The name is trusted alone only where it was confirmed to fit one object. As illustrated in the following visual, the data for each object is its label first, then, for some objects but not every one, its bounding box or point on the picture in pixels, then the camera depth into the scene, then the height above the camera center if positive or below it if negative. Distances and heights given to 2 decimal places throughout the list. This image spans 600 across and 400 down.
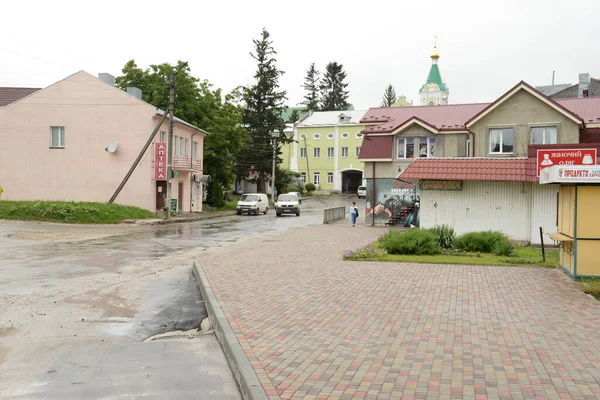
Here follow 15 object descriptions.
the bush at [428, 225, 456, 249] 19.02 -1.56
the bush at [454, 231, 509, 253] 18.68 -1.66
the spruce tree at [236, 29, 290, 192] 64.88 +7.99
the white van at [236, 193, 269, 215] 47.69 -1.29
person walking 34.75 -1.41
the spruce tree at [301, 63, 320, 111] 102.38 +18.77
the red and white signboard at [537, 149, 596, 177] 23.61 +1.53
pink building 38.28 +2.94
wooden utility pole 34.88 +2.91
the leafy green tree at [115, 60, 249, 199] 47.94 +7.10
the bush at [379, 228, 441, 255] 17.50 -1.65
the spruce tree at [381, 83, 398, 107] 109.06 +18.27
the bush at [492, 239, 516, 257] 17.77 -1.81
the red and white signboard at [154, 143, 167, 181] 38.09 +1.75
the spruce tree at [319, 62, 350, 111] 99.81 +17.98
